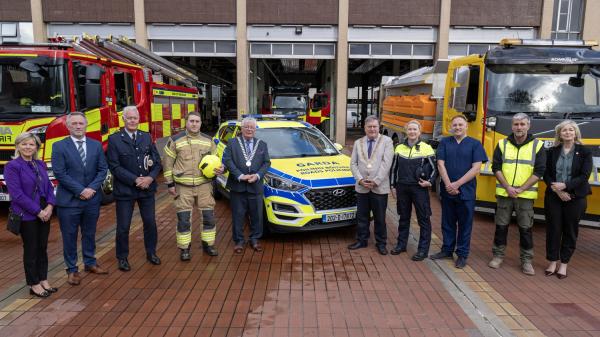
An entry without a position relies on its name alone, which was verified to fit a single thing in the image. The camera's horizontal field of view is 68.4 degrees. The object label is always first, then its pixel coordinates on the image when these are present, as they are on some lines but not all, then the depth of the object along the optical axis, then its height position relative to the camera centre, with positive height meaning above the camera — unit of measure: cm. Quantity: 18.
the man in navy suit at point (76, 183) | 443 -86
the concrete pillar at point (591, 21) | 1839 +335
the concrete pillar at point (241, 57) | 1848 +179
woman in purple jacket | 407 -98
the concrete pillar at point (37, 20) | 1805 +315
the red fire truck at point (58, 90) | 666 +13
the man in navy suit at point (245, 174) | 563 -93
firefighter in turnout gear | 528 -91
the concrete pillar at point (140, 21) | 1816 +317
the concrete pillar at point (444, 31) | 1844 +292
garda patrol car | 584 -124
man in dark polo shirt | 513 -88
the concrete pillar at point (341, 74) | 1862 +112
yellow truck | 657 +17
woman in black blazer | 475 -96
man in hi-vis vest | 493 -84
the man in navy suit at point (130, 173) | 486 -83
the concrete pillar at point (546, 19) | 1833 +341
